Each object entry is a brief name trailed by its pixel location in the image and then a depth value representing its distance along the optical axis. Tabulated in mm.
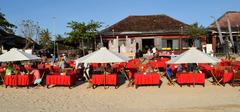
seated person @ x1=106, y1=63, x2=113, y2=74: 8399
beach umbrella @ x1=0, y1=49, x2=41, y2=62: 8725
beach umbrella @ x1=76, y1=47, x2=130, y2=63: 7919
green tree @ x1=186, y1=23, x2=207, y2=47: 19271
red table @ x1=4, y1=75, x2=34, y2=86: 8238
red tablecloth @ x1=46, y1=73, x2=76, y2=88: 8123
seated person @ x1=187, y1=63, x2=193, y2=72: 8717
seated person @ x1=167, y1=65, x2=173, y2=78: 8603
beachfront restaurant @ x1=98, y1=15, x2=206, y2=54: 19939
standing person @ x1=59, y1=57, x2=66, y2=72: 9430
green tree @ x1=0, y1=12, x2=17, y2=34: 20477
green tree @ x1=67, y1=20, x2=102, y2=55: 19165
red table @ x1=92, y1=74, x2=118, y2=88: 8026
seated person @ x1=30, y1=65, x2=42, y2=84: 8368
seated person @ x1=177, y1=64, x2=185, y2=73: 8610
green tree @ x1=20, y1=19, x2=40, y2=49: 29392
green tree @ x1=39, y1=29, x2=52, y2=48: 26618
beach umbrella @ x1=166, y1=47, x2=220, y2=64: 7866
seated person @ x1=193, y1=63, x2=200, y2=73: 8735
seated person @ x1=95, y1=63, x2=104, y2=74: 8787
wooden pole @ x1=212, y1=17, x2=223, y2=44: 19933
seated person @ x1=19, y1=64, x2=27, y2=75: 8825
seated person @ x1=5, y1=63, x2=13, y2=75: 8431
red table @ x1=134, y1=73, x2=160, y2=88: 7973
